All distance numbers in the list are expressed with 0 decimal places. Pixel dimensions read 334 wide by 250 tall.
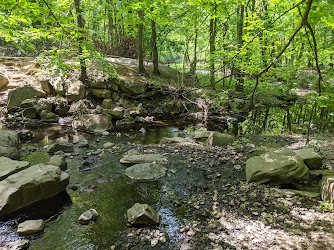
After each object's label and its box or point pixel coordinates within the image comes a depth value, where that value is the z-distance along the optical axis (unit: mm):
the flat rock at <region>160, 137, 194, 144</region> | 7257
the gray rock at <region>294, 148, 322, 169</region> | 4641
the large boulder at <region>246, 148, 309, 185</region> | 4012
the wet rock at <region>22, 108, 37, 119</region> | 9836
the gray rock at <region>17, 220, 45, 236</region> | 2885
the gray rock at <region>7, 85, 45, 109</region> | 9914
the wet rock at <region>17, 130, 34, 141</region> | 7344
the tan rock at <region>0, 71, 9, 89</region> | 10805
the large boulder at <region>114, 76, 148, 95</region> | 12242
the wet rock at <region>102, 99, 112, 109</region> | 11352
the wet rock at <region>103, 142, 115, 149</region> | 6763
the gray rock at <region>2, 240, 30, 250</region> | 2629
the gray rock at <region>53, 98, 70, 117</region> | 10383
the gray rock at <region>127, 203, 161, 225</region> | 3104
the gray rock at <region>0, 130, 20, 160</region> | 5309
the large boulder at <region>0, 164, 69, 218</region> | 3220
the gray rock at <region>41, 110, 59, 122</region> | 9922
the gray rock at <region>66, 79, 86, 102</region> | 10750
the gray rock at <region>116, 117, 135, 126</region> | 10425
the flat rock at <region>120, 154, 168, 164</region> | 5387
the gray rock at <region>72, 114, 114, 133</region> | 9023
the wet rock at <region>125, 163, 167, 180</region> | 4652
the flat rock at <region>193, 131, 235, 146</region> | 6945
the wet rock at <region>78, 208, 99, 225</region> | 3184
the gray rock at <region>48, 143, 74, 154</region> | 6153
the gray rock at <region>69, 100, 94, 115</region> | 10438
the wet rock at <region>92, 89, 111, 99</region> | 11680
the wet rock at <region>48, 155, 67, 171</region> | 4965
